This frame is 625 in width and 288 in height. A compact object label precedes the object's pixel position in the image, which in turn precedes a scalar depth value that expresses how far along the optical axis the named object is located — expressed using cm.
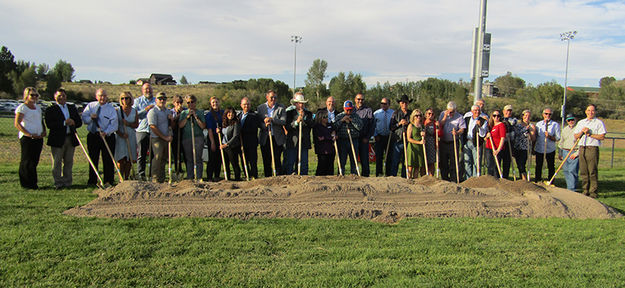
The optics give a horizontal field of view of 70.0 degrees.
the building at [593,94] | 7538
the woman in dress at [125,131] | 888
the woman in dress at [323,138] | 977
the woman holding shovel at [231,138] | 948
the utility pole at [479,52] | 1209
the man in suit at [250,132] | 963
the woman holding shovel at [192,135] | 920
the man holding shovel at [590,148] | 922
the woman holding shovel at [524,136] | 1030
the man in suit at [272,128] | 962
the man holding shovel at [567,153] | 963
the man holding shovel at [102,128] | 854
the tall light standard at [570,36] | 4381
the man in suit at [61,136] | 829
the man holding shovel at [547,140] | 1022
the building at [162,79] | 8028
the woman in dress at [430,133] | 981
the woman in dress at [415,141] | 980
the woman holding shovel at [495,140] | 974
